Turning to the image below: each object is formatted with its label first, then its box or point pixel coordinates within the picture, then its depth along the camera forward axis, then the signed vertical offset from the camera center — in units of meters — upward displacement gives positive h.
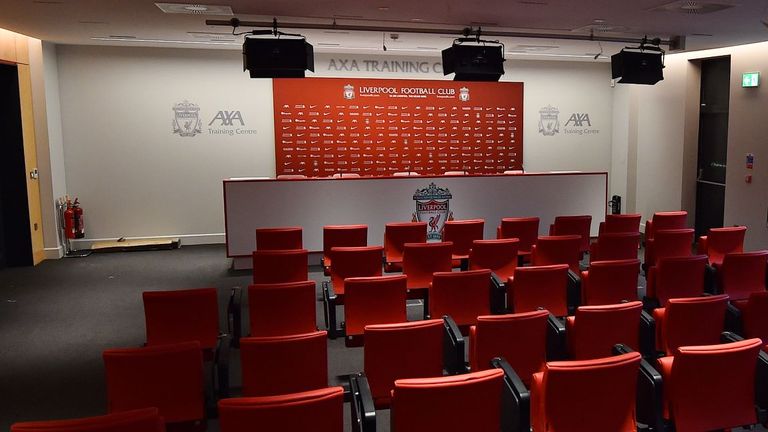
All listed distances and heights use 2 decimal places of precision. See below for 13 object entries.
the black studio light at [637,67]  8.33 +1.06
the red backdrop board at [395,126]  11.04 +0.39
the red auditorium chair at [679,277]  5.32 -1.17
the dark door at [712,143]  10.12 -0.01
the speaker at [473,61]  7.93 +1.11
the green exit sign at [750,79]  9.05 +0.94
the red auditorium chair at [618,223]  7.88 -1.02
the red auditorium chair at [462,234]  7.43 -1.07
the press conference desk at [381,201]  8.62 -0.80
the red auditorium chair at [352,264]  5.83 -1.12
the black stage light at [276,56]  7.34 +1.11
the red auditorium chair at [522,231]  7.56 -1.06
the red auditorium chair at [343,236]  7.23 -1.05
